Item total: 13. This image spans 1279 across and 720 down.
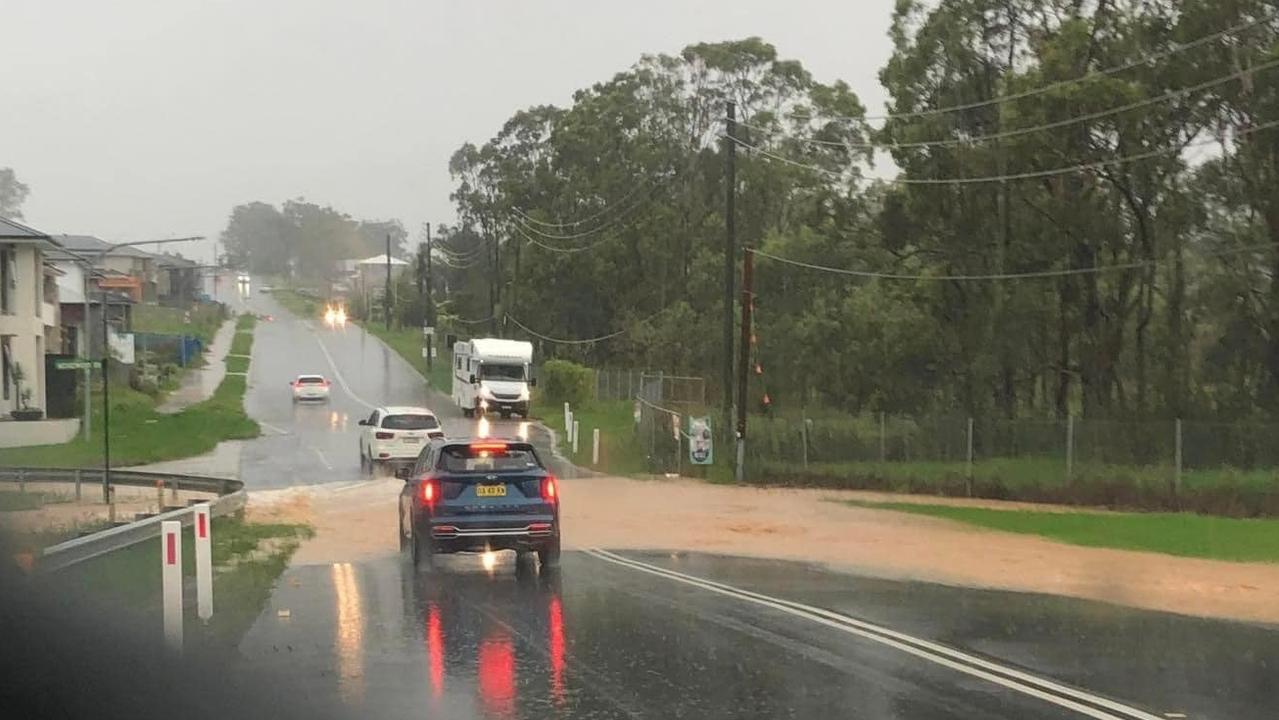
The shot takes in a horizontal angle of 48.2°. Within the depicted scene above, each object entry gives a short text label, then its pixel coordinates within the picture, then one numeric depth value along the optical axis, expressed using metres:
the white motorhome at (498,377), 55.72
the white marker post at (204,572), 12.38
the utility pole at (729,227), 37.16
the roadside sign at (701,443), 36.72
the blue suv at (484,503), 16.20
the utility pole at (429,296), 104.06
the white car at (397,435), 36.81
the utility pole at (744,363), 35.97
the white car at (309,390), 62.72
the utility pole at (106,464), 26.89
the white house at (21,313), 46.75
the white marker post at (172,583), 10.82
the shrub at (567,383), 62.47
